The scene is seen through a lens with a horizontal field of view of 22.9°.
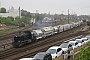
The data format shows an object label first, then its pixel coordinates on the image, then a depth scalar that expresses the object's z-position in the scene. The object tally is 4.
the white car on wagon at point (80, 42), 30.42
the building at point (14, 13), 141.82
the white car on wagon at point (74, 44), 28.66
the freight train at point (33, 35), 37.62
